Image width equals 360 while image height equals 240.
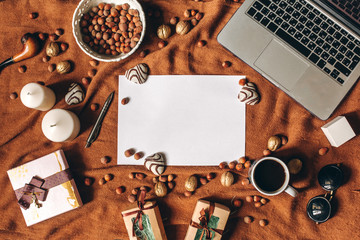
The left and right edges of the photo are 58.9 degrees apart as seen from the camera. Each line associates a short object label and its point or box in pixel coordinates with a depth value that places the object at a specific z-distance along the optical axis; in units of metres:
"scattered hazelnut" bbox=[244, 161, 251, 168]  0.97
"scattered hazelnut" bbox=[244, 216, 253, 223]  0.98
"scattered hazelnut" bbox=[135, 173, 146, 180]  0.99
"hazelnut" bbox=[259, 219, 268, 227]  0.98
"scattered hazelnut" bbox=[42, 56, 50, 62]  1.00
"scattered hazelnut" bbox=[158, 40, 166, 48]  0.99
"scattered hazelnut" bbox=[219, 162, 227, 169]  0.98
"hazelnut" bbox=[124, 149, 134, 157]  0.99
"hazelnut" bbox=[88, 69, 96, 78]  1.00
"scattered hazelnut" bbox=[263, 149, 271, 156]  0.98
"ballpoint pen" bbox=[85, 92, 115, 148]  0.99
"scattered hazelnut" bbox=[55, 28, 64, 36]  1.00
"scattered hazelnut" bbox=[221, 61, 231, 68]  0.98
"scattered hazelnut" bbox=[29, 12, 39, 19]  1.00
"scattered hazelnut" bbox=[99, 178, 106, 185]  0.99
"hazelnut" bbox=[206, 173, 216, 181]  0.98
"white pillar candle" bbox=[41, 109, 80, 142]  0.92
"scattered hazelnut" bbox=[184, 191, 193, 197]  0.98
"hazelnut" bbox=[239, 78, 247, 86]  0.98
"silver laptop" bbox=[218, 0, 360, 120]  0.89
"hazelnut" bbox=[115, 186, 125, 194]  0.99
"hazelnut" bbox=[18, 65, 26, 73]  1.00
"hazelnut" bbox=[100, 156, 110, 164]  0.98
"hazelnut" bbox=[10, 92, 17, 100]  1.00
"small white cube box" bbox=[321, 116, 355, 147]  0.93
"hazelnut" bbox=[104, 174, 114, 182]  0.99
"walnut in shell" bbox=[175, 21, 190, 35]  0.98
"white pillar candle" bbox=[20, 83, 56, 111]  0.92
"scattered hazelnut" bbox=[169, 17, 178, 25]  0.99
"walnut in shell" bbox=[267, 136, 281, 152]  0.96
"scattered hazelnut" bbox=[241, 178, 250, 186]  0.98
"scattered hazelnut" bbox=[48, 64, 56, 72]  1.00
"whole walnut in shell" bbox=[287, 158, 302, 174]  0.95
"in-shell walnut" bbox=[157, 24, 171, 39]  0.98
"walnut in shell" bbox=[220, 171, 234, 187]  0.96
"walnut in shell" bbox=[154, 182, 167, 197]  0.97
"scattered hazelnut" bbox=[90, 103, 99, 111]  0.99
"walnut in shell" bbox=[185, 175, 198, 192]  0.96
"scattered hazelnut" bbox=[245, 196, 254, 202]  0.98
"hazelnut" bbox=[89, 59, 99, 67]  1.00
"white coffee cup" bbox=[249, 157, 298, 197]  0.87
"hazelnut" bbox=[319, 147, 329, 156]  0.97
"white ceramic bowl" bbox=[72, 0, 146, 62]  0.93
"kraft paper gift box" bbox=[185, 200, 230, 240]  0.94
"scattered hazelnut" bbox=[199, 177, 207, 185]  0.98
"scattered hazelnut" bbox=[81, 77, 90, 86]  1.00
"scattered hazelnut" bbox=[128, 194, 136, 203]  0.98
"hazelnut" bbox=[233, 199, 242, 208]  0.98
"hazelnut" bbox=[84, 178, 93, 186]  0.99
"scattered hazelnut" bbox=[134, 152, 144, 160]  0.99
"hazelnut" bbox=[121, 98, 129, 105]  0.99
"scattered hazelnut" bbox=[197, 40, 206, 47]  0.99
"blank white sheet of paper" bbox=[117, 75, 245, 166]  0.99
